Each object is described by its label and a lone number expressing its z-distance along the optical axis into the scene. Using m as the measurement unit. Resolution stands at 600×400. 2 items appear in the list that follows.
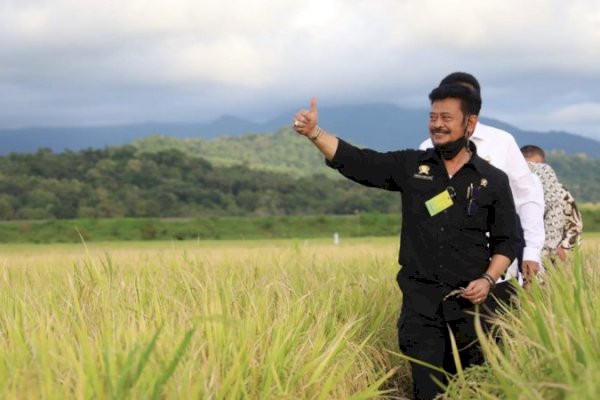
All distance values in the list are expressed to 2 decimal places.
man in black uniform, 4.69
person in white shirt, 5.46
